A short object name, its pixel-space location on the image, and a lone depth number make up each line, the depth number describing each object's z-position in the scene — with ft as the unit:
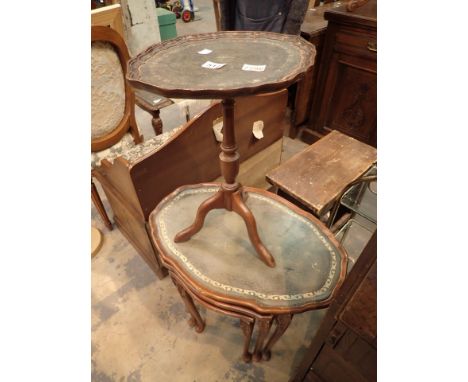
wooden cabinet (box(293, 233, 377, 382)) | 1.60
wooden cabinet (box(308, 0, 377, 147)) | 5.63
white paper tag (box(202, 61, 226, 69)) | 2.21
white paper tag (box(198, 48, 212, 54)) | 2.51
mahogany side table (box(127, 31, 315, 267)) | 1.91
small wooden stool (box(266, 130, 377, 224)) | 3.99
